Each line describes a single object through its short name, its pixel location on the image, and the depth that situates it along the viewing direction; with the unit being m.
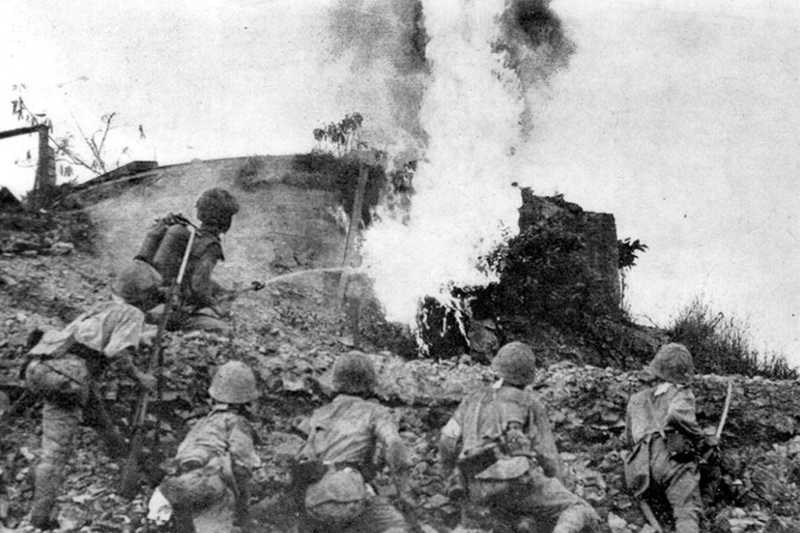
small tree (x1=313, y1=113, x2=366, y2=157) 19.73
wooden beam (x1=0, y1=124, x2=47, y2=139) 13.12
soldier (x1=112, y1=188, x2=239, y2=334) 8.58
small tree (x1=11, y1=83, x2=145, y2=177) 22.86
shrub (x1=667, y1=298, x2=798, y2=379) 18.47
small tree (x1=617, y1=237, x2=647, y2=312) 19.47
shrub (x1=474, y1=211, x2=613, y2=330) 15.41
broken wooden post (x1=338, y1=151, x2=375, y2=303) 14.97
